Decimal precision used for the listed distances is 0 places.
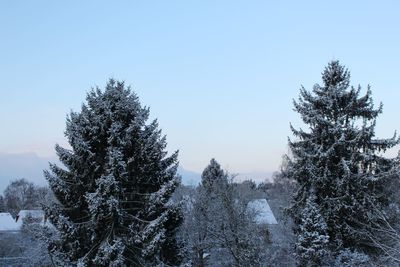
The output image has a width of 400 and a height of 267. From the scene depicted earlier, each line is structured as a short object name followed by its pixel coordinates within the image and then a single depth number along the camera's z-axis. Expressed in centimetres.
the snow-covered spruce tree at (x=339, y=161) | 2091
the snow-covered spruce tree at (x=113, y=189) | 1466
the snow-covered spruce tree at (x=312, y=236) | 2073
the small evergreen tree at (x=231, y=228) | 2644
